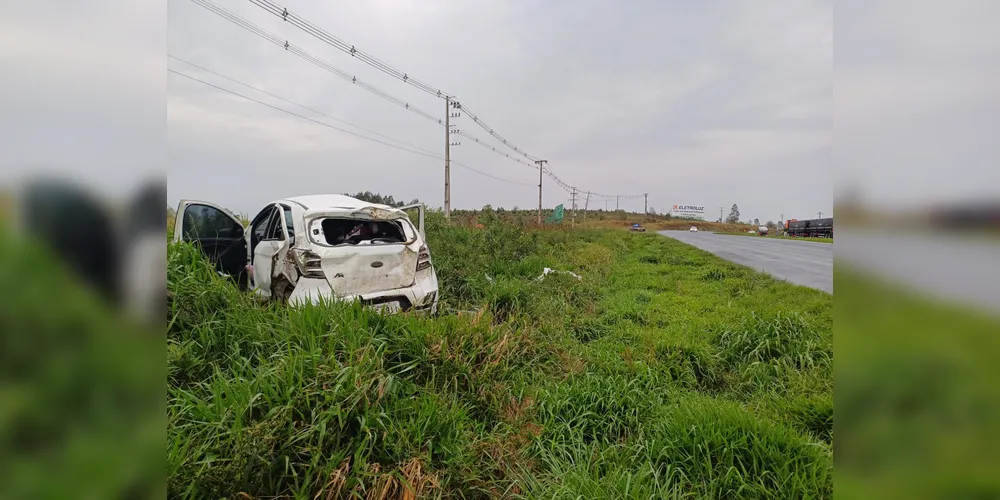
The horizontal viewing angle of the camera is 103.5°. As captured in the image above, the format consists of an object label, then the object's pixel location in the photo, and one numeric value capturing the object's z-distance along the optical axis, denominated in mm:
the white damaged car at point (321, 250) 3207
